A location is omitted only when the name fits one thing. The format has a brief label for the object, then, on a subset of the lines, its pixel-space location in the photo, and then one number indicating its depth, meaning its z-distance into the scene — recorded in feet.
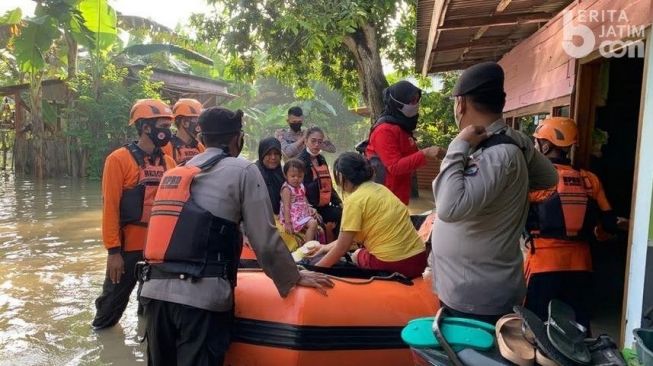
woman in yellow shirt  11.31
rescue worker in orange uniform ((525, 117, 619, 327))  11.02
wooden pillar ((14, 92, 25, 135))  56.08
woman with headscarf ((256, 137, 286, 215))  17.17
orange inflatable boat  9.14
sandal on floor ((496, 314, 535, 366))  5.04
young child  16.65
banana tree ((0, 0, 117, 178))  43.93
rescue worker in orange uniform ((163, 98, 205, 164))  16.38
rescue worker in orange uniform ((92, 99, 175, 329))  12.87
